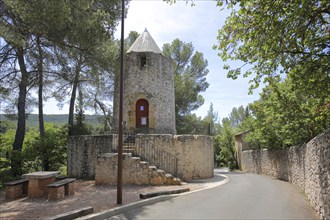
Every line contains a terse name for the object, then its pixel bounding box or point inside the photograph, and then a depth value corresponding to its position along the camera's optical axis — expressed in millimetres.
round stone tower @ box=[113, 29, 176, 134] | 18656
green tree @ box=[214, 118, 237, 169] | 36906
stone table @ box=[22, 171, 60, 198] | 9844
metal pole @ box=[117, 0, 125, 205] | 8469
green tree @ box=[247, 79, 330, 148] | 12703
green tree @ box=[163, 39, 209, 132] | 30430
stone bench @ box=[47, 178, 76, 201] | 9336
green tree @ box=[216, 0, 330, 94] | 6492
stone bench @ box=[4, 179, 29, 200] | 9773
